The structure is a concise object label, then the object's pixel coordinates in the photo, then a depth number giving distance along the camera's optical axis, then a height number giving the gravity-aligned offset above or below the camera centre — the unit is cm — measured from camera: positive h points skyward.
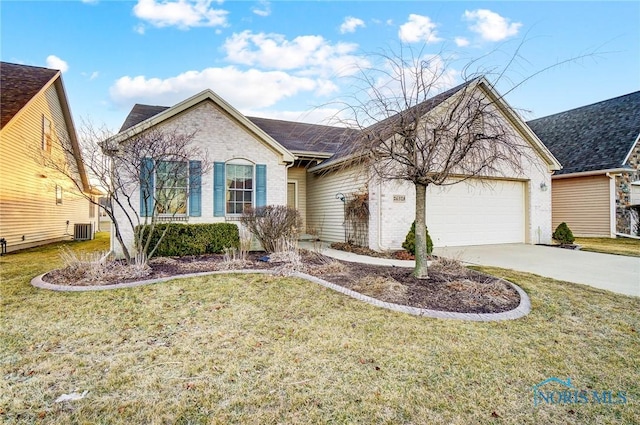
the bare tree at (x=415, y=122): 579 +172
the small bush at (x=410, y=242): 998 -83
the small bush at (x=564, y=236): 1255 -79
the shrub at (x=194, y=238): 934 -73
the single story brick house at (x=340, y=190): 1061 +92
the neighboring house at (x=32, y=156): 1099 +206
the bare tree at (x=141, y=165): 758 +125
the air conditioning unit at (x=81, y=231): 1655 -89
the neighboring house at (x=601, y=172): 1487 +200
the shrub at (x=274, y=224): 977 -30
